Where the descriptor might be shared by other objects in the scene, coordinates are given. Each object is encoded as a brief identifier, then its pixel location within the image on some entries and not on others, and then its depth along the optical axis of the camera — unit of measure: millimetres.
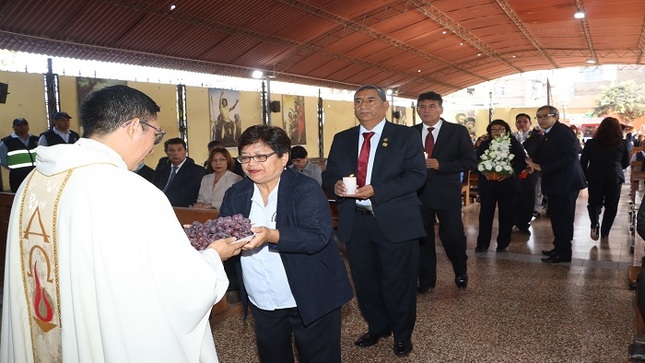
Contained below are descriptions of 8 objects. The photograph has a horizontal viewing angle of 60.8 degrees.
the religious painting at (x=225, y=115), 12367
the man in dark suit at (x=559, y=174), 5891
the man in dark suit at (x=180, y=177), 5934
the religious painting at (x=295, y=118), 15086
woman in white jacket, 5788
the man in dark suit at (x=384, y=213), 3531
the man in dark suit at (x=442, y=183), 4891
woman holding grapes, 2475
